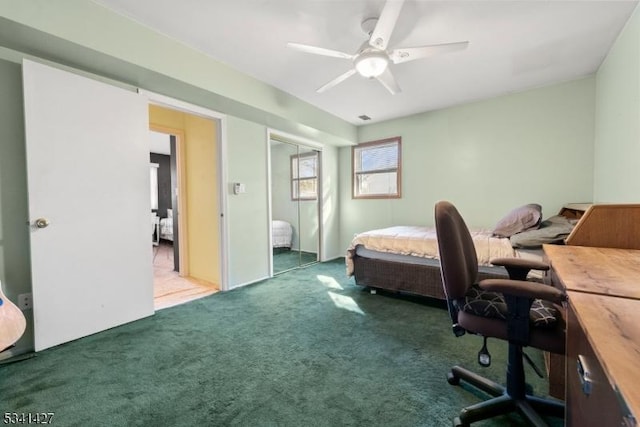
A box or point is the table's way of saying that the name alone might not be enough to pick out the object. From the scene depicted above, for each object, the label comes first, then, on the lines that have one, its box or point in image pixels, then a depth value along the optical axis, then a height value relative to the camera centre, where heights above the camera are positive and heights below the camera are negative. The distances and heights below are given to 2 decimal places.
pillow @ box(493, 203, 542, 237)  2.51 -0.19
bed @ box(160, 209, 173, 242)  6.35 -0.61
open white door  1.92 -0.01
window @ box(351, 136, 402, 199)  4.54 +0.58
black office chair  1.12 -0.52
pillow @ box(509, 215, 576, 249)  2.16 -0.28
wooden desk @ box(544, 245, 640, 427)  0.45 -0.28
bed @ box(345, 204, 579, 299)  2.30 -0.48
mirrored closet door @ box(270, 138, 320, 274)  4.21 -0.03
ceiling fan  1.83 +1.10
